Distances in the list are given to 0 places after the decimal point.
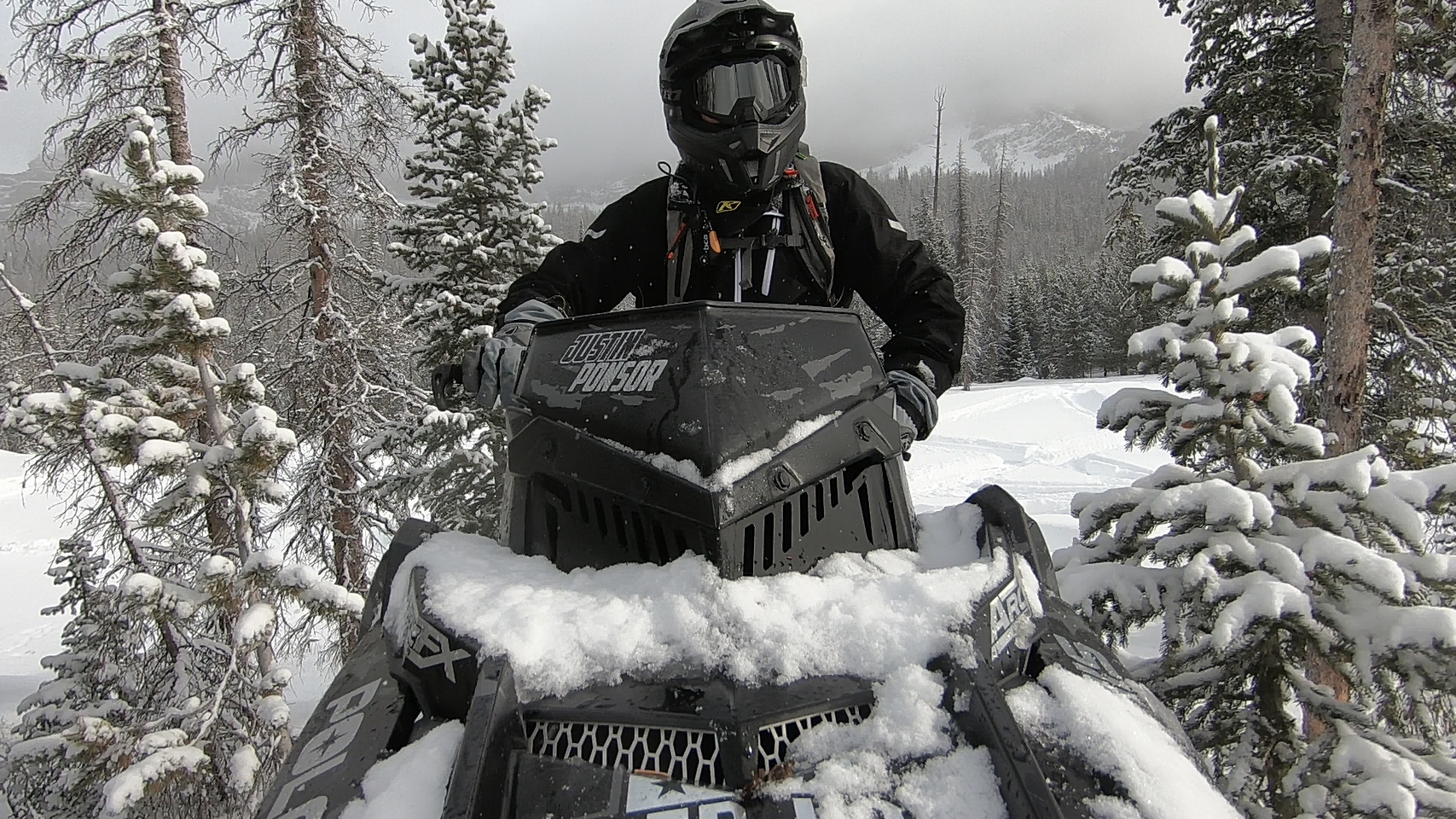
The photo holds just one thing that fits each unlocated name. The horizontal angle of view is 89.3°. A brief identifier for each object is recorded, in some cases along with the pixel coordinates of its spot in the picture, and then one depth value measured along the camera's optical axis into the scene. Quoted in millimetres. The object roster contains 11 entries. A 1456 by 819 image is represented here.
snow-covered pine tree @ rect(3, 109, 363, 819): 5605
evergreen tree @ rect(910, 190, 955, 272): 45866
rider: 2457
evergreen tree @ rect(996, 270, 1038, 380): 54062
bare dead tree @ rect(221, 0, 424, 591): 10828
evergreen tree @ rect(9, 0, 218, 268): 9312
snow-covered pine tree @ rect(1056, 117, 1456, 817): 2986
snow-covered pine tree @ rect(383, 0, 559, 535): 10180
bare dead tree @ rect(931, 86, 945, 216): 54750
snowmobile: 1209
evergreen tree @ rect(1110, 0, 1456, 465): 7605
